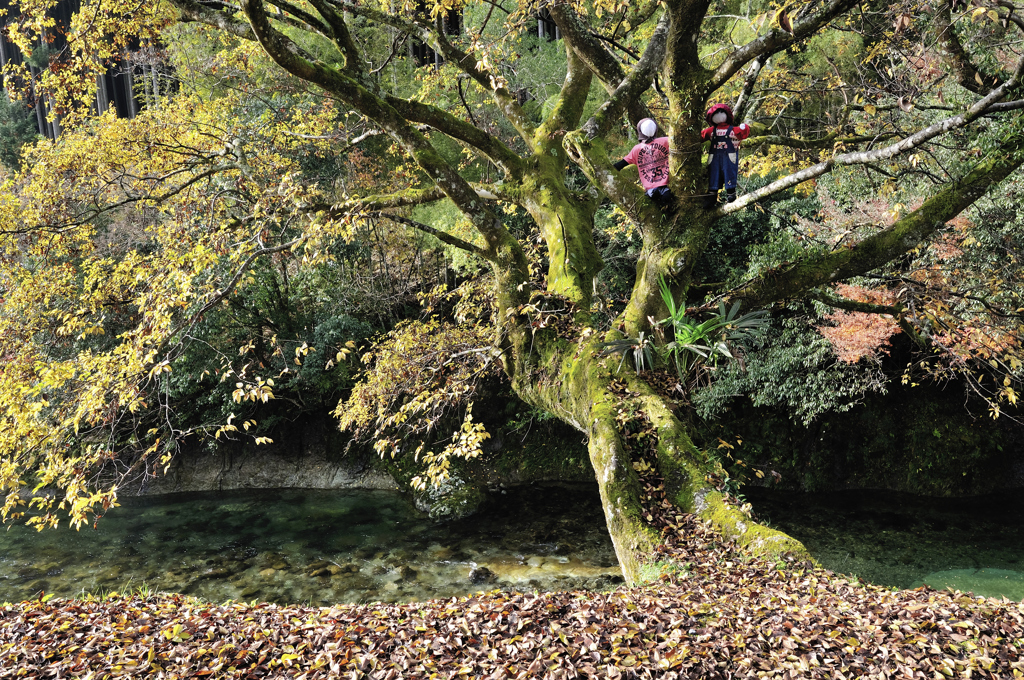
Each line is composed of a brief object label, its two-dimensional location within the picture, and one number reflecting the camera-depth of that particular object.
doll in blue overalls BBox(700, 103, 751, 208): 5.60
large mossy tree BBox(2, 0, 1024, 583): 4.94
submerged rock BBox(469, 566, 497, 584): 8.94
